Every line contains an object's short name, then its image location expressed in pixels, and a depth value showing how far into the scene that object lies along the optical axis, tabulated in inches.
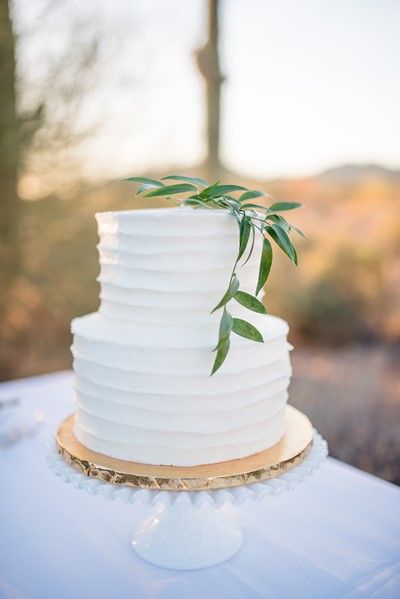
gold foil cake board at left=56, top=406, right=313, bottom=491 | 24.7
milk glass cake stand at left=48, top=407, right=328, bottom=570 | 24.7
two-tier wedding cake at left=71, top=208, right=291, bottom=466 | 25.5
